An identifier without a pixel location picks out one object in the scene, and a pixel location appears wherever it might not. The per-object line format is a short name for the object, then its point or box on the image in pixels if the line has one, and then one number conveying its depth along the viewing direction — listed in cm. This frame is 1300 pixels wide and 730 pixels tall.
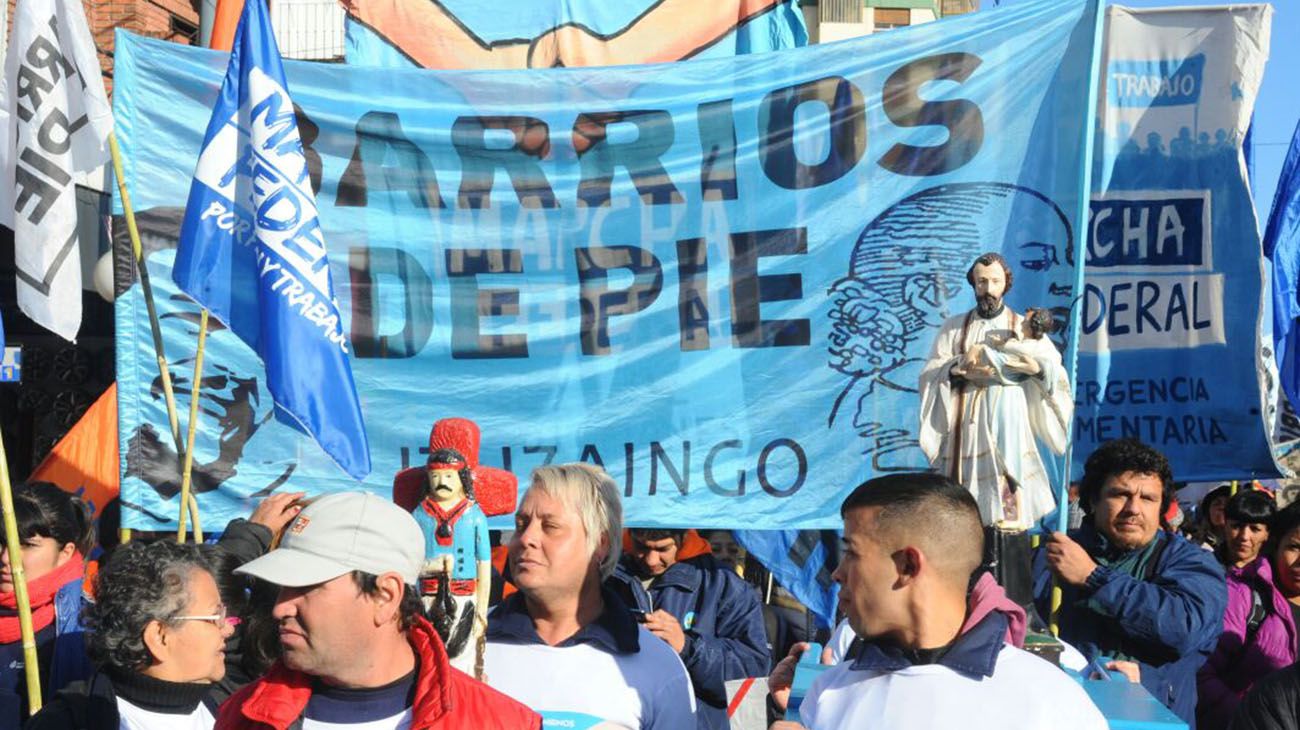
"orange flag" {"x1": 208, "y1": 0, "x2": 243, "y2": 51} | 871
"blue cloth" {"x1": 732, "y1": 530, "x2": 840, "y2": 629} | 723
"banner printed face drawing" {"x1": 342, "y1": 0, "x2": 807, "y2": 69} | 845
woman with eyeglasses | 305
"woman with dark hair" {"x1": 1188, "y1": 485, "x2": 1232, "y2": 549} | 812
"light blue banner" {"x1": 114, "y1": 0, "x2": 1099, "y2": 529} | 676
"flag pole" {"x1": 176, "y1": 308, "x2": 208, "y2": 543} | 540
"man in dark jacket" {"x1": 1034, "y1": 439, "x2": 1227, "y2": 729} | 399
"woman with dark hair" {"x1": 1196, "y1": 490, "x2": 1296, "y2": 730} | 487
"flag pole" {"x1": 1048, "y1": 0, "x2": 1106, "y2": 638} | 589
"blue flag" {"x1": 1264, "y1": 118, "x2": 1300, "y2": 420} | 877
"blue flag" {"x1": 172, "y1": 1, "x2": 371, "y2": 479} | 516
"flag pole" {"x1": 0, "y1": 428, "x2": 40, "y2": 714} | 393
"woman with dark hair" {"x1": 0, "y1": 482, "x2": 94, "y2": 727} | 422
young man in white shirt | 246
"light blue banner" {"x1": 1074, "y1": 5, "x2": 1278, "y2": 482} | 930
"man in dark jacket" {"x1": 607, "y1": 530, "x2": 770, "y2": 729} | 410
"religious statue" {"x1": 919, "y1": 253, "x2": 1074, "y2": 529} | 531
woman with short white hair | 321
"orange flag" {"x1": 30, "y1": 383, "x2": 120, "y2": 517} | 770
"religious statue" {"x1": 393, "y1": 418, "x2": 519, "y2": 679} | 367
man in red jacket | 258
